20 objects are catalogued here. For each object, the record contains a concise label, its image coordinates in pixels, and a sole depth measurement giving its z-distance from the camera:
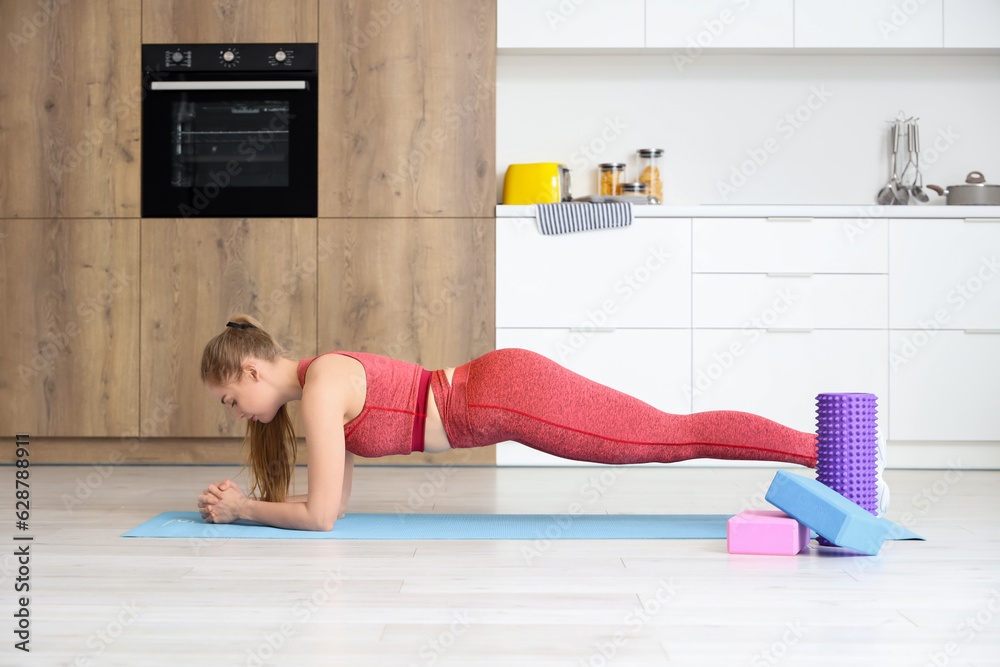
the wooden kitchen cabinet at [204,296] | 3.41
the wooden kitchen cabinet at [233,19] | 3.42
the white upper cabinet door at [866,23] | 3.61
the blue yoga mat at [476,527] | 1.94
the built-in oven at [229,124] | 3.42
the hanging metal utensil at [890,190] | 3.89
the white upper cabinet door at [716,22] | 3.60
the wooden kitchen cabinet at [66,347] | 3.41
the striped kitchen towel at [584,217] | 3.40
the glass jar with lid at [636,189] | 3.77
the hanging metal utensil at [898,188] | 3.87
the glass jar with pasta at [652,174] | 3.90
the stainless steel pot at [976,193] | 3.65
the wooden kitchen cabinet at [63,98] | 3.42
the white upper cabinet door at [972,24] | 3.62
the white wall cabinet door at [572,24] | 3.60
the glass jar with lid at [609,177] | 3.88
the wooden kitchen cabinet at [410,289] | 3.42
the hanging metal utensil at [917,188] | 3.89
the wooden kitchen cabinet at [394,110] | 3.42
